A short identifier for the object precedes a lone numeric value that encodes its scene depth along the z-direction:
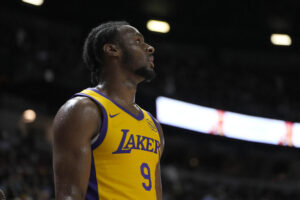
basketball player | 4.04
